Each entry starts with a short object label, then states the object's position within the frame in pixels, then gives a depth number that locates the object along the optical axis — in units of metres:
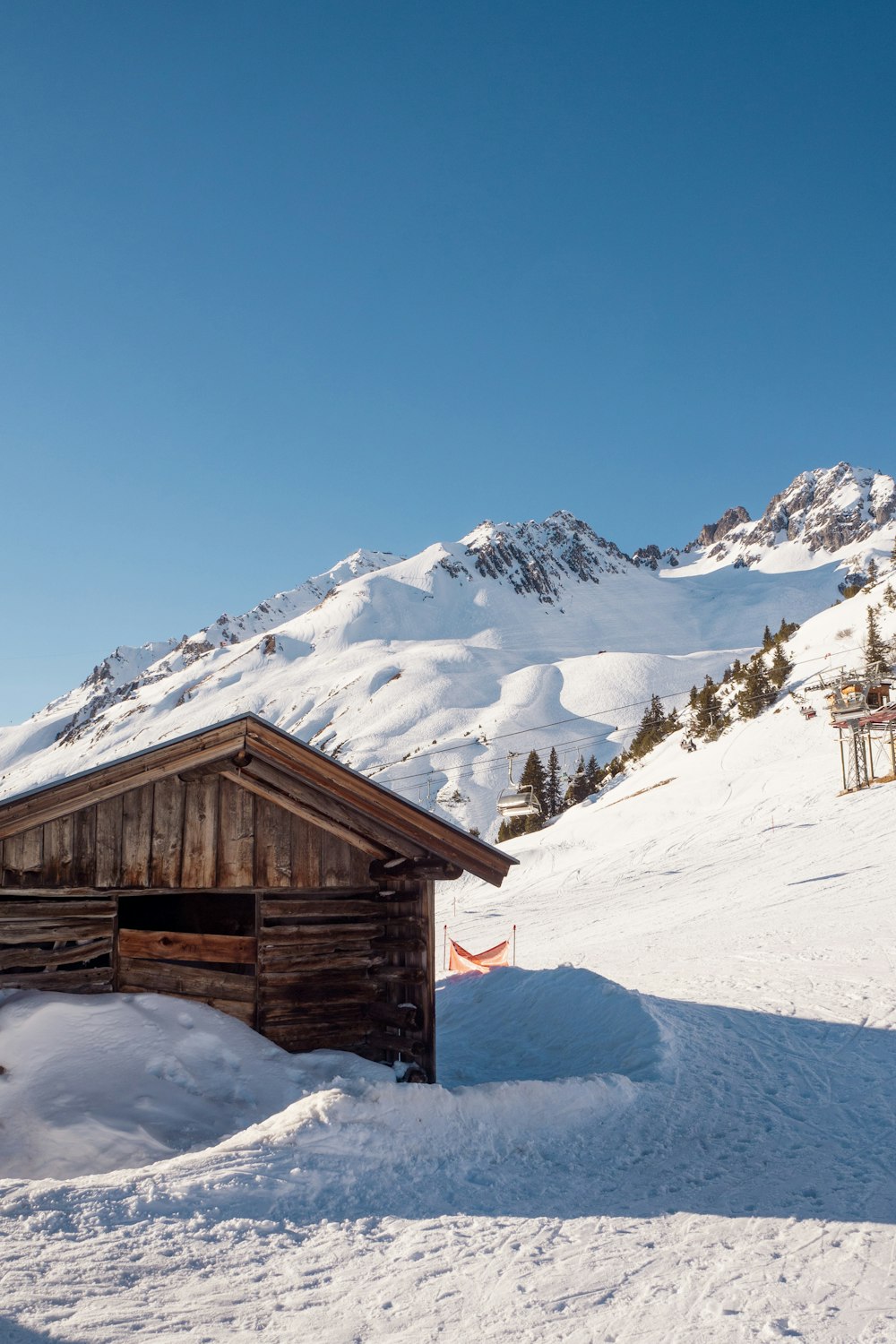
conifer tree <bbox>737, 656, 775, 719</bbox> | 65.67
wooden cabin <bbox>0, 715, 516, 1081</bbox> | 8.93
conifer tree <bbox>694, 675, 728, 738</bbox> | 66.62
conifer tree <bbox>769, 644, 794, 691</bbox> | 70.06
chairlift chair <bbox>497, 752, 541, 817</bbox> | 43.88
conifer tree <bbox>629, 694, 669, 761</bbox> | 74.69
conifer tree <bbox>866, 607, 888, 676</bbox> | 58.78
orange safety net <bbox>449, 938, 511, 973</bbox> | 20.80
